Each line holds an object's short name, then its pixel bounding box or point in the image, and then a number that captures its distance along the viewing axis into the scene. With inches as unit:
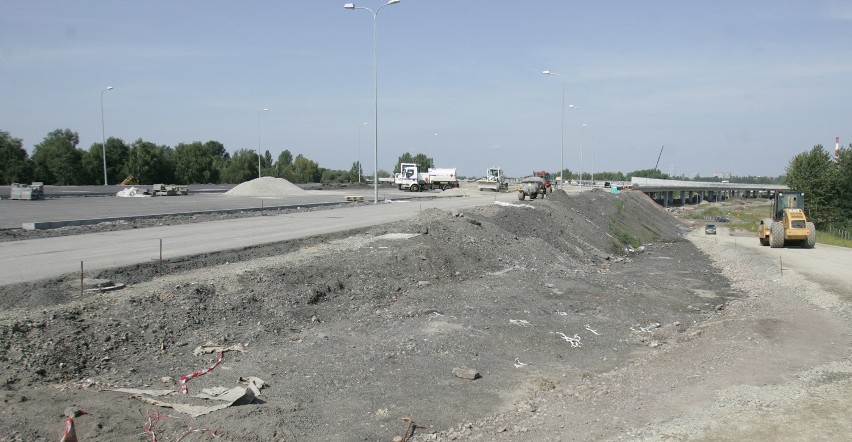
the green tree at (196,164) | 3757.4
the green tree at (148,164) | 3275.1
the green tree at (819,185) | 2940.5
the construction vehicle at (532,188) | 1843.0
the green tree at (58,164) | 2935.5
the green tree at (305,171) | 4554.6
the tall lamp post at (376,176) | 1531.9
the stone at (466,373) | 381.4
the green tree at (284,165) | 4431.6
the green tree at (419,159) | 5433.1
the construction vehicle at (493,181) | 2632.9
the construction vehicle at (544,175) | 2348.7
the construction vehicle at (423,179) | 2610.7
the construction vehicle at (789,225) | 1242.6
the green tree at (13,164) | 2719.0
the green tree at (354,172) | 4785.4
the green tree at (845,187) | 2871.6
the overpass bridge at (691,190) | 4681.6
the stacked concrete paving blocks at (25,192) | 1533.0
